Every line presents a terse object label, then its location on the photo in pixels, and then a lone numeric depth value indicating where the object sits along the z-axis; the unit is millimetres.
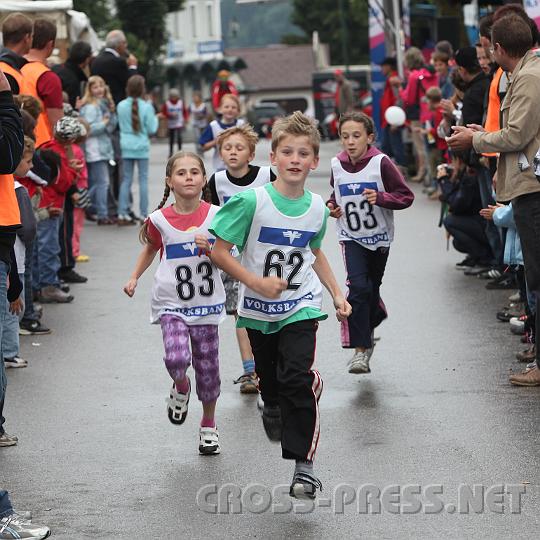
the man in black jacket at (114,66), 20094
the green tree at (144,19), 76875
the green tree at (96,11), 60562
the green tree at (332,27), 114062
